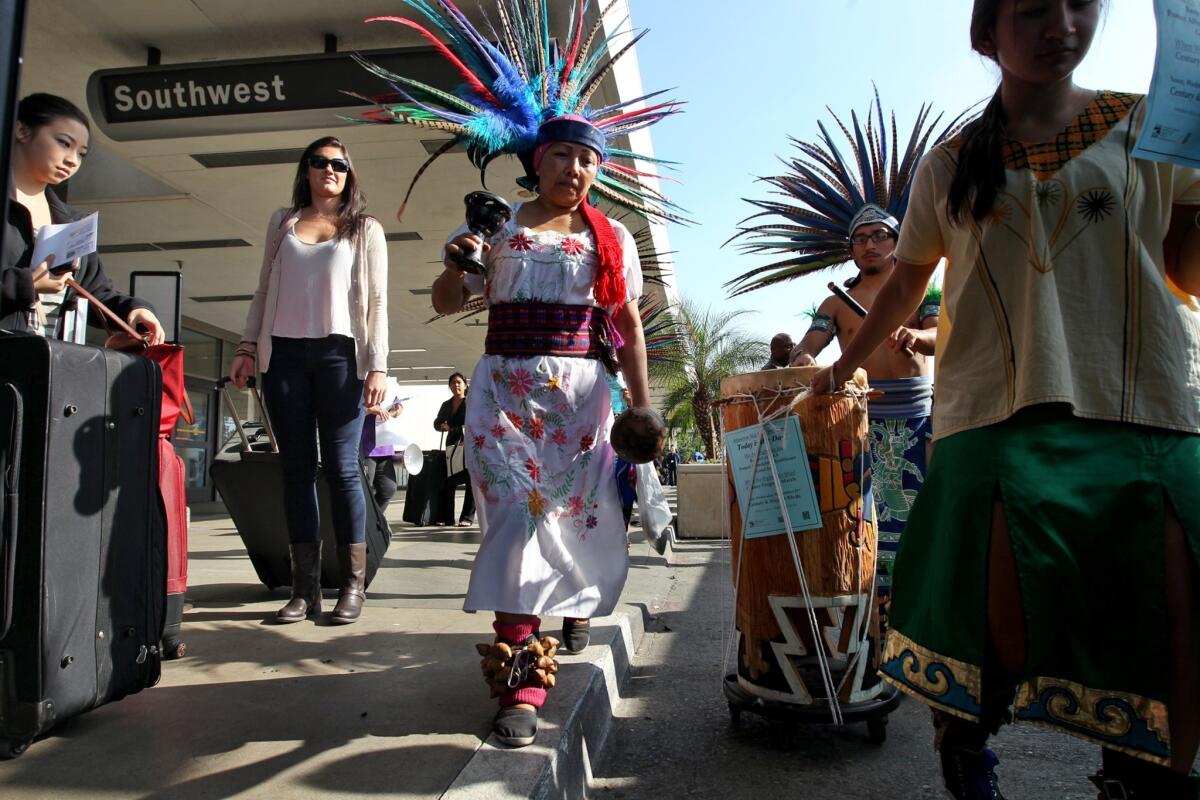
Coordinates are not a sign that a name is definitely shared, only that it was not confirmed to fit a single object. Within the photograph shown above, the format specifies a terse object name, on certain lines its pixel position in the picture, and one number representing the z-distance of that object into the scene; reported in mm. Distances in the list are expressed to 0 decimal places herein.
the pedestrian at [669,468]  30834
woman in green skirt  1345
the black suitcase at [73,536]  1806
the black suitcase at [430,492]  9070
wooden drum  2412
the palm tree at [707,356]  20000
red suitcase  2676
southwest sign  6172
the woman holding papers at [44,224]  2273
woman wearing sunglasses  3359
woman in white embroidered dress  2352
